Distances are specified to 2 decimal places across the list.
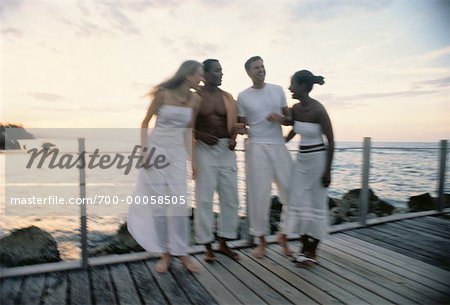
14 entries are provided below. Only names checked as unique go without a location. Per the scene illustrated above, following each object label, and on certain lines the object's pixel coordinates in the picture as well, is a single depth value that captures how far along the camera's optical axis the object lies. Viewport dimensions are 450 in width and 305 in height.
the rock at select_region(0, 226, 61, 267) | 3.61
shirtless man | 2.95
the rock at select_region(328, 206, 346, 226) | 5.95
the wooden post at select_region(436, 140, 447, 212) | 4.98
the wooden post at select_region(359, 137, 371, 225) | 4.21
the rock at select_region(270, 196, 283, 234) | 6.39
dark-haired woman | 2.84
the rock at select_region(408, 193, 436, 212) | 7.65
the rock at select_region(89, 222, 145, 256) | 4.55
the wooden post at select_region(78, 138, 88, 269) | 2.73
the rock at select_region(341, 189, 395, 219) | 7.86
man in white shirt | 3.05
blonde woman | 2.81
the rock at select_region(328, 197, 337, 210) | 7.94
